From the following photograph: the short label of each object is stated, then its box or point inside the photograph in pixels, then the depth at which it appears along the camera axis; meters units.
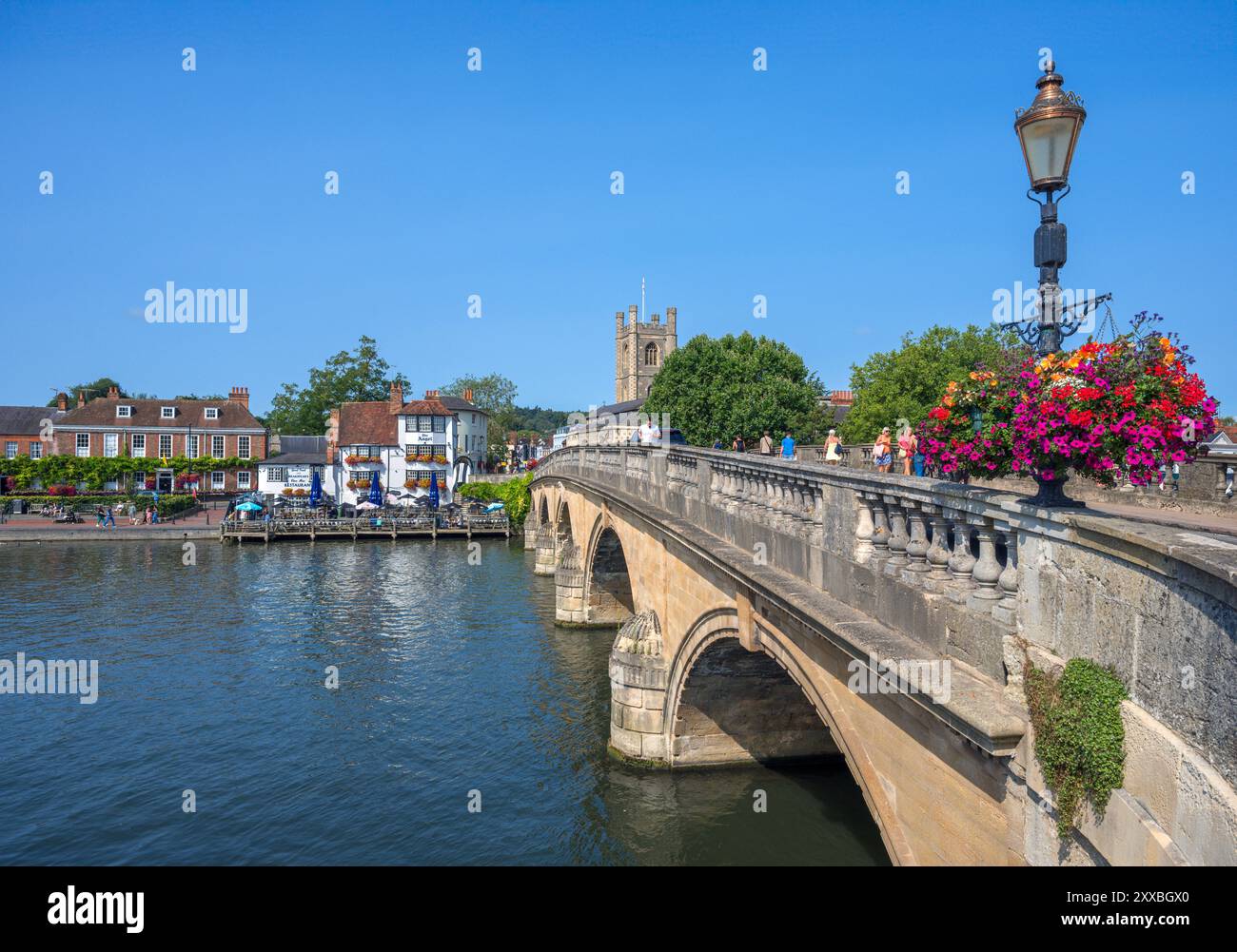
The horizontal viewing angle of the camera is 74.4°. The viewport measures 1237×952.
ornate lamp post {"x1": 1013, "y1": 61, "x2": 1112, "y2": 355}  4.85
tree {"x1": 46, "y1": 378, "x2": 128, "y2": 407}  119.62
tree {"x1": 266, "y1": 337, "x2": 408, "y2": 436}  84.94
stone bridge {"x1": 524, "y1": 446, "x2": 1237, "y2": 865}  3.43
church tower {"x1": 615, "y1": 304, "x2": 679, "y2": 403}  93.88
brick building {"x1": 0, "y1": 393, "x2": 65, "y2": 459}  68.27
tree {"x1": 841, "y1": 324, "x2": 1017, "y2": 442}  39.97
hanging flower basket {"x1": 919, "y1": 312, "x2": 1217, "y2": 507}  4.15
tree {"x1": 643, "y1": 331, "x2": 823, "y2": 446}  44.41
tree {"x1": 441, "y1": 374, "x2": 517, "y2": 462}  119.94
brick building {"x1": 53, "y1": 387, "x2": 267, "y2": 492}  65.88
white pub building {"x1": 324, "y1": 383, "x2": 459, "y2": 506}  65.19
